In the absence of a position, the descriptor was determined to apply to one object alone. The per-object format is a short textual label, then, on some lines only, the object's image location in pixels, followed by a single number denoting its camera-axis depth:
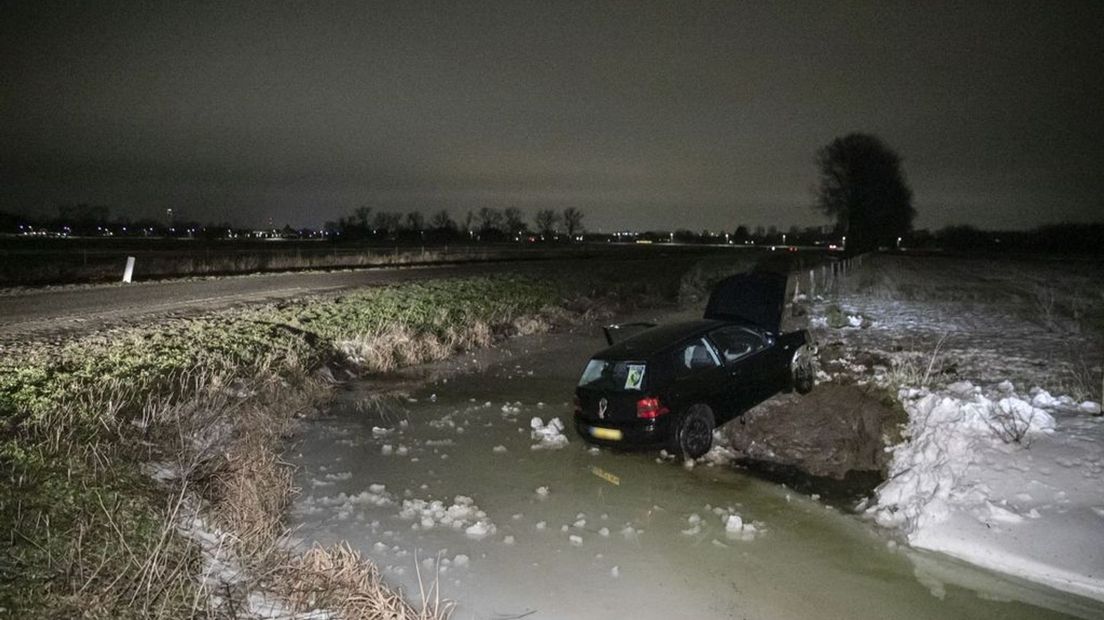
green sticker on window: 8.45
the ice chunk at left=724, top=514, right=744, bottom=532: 7.00
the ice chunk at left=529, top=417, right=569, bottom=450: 9.75
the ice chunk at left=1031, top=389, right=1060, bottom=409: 9.02
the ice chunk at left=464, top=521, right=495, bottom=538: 6.96
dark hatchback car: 8.41
